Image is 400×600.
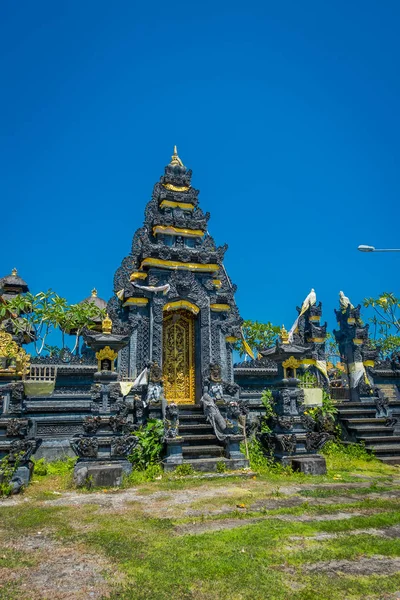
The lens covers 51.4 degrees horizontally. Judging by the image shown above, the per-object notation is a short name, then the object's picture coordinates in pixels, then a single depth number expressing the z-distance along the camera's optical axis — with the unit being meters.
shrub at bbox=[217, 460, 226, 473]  10.50
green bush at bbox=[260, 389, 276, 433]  11.77
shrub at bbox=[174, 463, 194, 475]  10.16
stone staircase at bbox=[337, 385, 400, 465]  12.56
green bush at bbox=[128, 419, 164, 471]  10.63
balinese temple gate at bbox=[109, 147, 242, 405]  14.86
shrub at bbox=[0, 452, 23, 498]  8.09
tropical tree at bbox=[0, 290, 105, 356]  29.14
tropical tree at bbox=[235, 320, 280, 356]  40.12
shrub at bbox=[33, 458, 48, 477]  10.44
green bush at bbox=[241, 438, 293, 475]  10.50
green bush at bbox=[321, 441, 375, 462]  12.45
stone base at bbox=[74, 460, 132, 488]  8.84
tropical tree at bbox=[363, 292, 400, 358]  41.59
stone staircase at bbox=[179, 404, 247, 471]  10.68
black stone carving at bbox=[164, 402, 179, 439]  10.87
